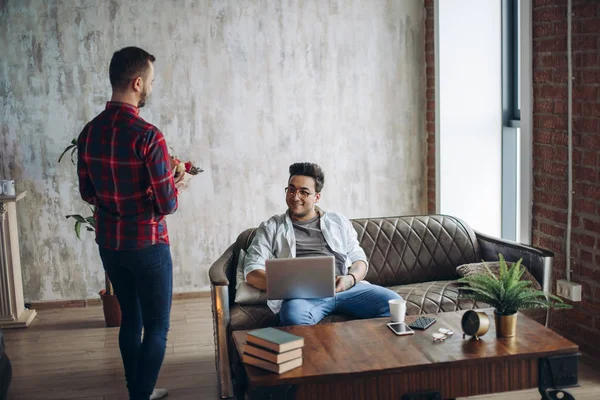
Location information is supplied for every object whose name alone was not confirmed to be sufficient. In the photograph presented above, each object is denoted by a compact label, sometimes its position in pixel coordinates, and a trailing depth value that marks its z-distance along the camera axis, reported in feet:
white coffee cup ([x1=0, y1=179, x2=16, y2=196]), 16.20
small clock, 9.68
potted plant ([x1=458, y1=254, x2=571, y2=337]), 9.78
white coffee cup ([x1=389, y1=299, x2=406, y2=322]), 10.48
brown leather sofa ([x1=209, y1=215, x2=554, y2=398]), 12.07
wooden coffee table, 8.72
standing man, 9.82
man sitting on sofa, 12.18
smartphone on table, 10.07
